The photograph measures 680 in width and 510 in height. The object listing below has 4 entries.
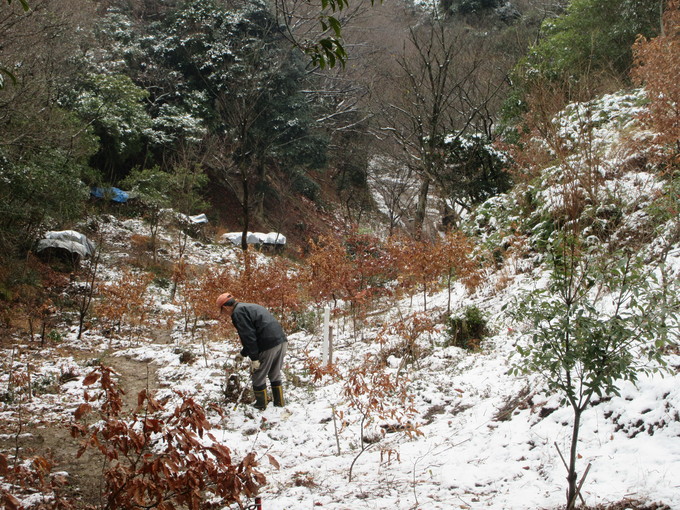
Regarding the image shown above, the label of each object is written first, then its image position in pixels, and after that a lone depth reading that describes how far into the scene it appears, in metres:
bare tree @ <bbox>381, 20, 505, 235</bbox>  15.62
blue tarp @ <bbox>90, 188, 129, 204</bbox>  17.95
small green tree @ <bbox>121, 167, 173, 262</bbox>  17.09
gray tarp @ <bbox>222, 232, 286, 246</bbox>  19.75
